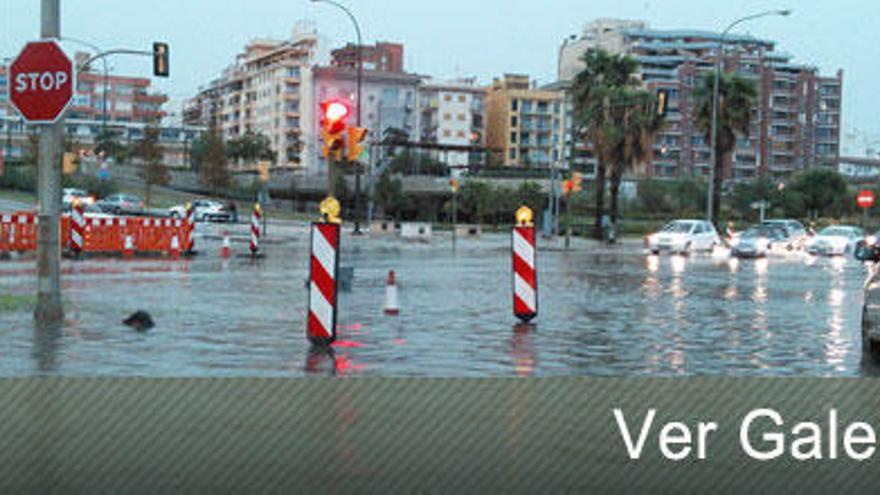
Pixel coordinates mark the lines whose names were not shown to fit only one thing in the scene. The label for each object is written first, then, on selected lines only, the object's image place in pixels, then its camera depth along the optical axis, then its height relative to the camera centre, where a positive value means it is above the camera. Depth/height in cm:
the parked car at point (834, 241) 5053 -278
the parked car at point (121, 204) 6606 -224
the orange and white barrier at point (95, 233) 3047 -185
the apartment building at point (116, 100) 17662 +1026
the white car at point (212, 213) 7094 -277
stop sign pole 1340 -22
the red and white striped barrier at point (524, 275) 1509 -134
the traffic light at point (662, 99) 5266 +343
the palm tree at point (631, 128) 6381 +254
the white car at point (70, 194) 6503 -171
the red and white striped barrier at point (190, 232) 3341 -187
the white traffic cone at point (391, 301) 1642 -184
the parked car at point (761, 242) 4712 -275
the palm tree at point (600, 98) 6450 +423
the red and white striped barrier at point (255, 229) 3425 -180
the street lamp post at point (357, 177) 5472 -39
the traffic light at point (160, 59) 4372 +406
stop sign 1298 +93
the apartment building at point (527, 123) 14588 +625
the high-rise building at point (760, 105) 15062 +956
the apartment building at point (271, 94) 13538 +944
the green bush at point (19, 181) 8662 -123
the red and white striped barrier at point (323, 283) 1209 -118
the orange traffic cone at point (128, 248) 3228 -226
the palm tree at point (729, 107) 6550 +386
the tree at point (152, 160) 7600 +42
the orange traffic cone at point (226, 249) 3380 -238
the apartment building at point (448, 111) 14300 +738
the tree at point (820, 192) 10538 -129
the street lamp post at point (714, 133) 5758 +218
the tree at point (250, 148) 12306 +211
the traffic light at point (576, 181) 5997 -39
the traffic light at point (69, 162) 4684 +12
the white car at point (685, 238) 4853 -262
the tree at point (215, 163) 8556 +33
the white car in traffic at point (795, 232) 5628 -270
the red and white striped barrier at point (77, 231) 3005 -170
